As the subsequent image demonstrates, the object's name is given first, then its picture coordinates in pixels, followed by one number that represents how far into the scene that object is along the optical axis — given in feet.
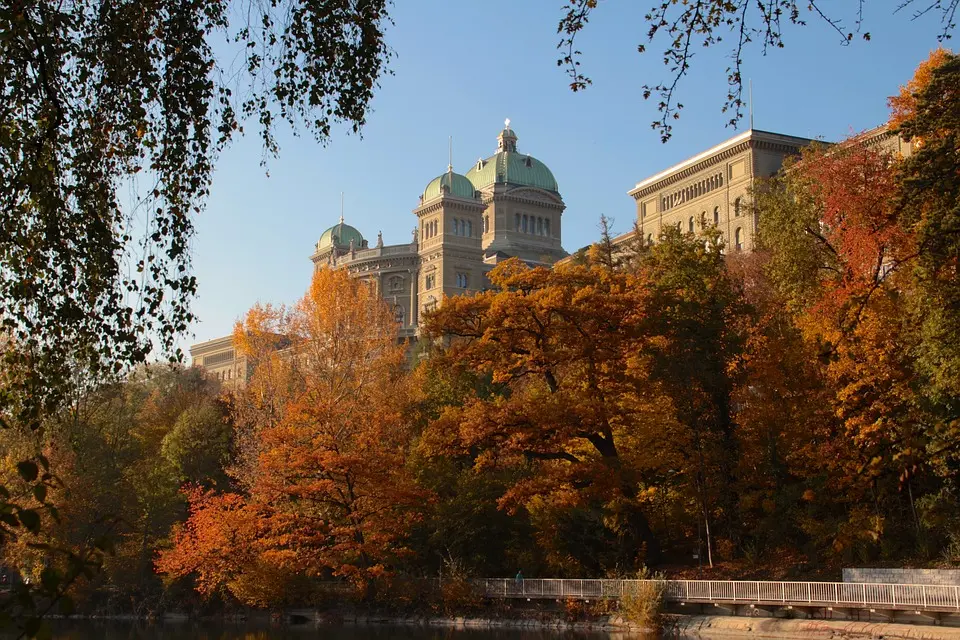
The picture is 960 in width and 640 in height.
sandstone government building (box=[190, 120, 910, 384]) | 255.09
